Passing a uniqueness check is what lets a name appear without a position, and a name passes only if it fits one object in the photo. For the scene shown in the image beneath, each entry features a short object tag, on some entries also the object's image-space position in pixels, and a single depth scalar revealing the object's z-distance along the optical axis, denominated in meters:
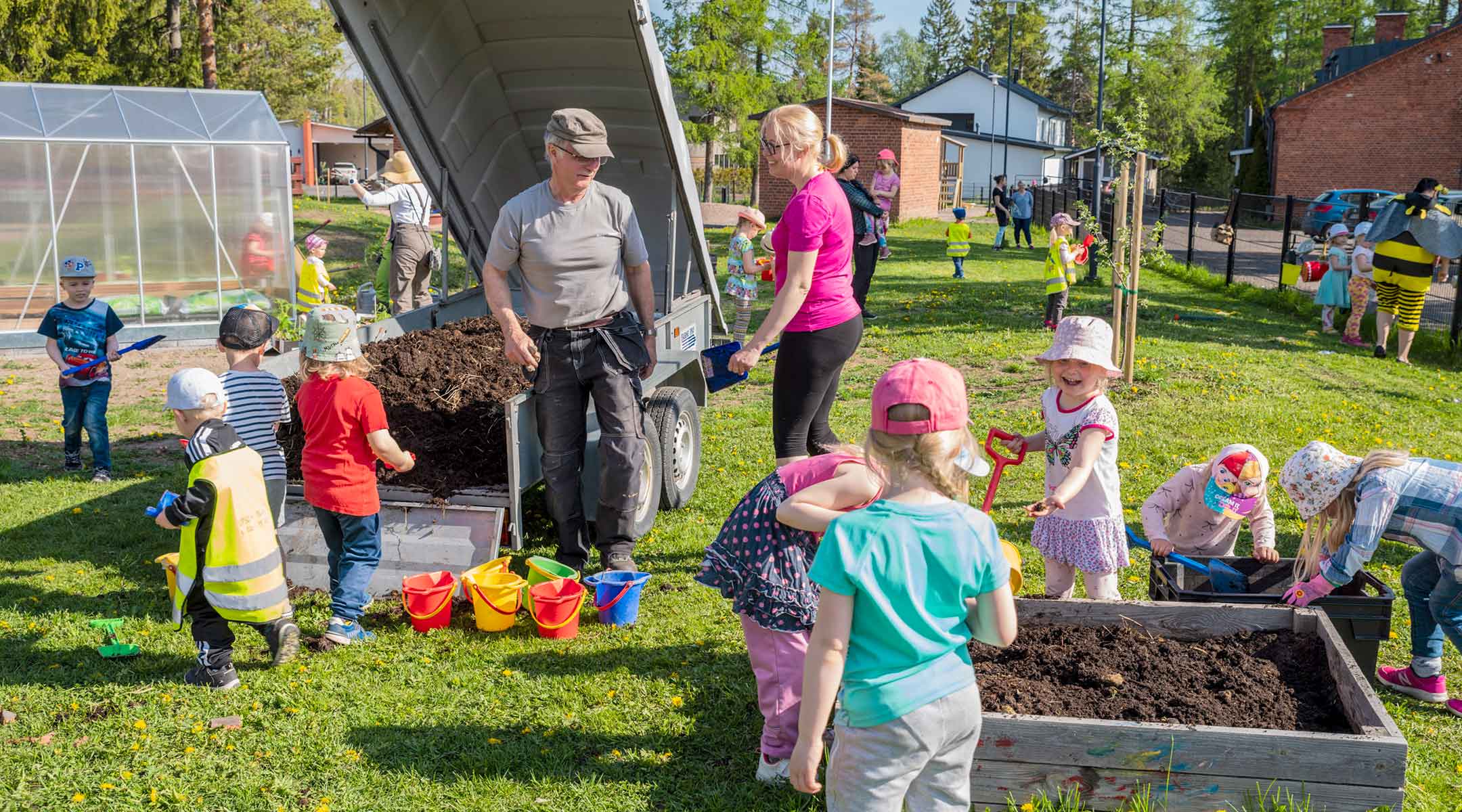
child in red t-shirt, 4.82
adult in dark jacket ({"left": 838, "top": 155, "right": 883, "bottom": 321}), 11.38
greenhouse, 13.56
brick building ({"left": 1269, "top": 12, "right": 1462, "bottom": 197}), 37.84
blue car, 27.02
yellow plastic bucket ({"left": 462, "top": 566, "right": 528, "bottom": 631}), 5.06
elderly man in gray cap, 5.27
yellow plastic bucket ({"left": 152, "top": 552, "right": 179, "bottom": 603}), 5.05
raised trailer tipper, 5.53
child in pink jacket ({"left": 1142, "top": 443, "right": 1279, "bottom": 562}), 4.84
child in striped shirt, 5.10
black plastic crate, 4.41
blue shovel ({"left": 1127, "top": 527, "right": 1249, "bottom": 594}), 4.87
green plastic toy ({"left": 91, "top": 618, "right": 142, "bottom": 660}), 4.83
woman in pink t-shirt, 4.76
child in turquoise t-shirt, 2.50
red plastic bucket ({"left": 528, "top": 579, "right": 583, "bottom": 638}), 5.02
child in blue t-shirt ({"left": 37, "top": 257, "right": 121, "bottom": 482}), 7.70
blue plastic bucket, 5.15
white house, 59.00
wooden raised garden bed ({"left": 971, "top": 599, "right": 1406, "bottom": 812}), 3.34
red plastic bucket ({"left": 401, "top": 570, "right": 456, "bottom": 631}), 5.08
